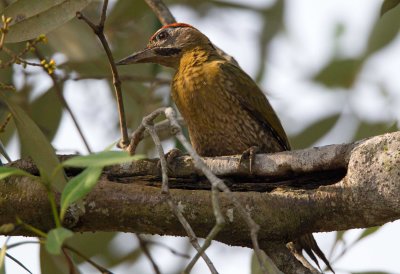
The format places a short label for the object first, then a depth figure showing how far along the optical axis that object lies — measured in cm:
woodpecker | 1048
